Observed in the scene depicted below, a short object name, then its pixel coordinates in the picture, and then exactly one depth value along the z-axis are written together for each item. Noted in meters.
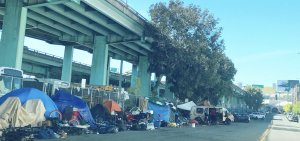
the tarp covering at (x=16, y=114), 12.96
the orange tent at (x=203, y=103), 38.90
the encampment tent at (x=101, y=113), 18.72
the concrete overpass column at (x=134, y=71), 53.56
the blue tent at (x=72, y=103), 17.25
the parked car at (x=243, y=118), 38.41
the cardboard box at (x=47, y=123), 14.30
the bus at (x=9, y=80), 16.20
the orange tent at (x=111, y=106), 20.16
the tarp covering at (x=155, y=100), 26.66
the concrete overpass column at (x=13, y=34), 21.70
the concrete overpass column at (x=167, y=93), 49.07
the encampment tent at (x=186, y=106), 33.85
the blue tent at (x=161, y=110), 25.39
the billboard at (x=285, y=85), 143.98
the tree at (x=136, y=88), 34.53
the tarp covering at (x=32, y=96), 15.00
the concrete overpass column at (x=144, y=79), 42.25
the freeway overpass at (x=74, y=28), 21.98
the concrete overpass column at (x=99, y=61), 32.69
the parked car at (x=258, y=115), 52.72
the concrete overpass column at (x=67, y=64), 37.66
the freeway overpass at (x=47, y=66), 45.75
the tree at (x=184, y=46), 31.53
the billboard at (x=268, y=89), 182.44
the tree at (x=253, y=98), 98.62
